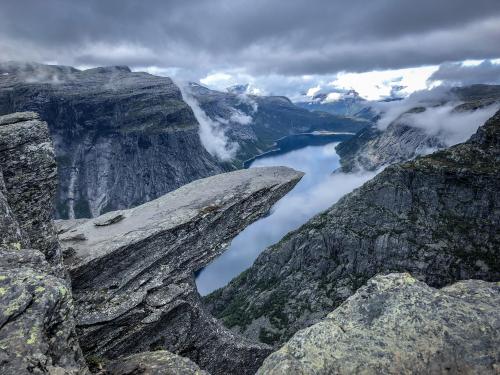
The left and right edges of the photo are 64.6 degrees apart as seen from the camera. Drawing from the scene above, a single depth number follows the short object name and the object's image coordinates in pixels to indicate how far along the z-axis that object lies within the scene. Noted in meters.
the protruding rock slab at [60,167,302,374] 29.34
